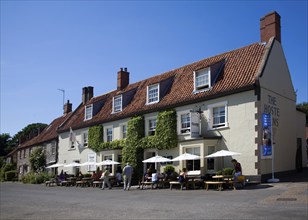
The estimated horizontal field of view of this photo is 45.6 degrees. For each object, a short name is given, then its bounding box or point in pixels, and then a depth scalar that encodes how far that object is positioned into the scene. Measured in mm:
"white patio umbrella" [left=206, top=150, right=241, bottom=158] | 21938
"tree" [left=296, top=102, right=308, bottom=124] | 56394
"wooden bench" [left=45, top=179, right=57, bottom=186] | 34575
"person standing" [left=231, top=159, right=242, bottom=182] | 20141
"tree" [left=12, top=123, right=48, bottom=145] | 87662
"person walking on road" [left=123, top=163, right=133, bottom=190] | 25141
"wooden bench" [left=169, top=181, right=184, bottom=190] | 22497
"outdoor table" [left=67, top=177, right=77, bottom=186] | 33219
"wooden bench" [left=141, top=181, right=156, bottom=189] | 24847
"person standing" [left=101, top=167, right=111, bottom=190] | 27544
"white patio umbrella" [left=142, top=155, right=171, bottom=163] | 26172
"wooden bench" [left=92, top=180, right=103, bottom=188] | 29389
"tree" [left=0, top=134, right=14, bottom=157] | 86812
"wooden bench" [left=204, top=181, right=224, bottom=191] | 19844
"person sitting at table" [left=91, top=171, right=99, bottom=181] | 30984
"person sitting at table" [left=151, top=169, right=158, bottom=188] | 24608
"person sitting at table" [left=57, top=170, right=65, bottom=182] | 34794
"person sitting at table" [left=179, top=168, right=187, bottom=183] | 22370
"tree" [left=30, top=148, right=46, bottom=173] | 48906
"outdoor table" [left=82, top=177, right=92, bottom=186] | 31147
